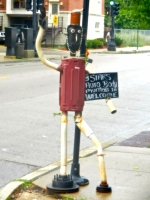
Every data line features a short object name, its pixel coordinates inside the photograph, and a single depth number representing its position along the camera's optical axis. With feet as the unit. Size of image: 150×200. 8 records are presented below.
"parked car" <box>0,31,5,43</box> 152.05
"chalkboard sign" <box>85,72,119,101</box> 22.66
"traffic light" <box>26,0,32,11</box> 102.58
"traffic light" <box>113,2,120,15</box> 147.74
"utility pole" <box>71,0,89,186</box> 21.97
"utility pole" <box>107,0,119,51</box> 148.31
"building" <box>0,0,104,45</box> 165.17
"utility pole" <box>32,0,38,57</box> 103.28
